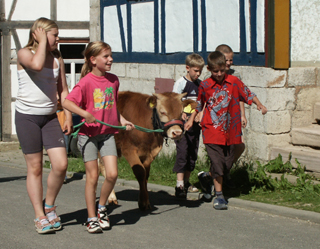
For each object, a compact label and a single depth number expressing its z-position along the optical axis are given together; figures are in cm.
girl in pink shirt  844
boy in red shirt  995
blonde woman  811
